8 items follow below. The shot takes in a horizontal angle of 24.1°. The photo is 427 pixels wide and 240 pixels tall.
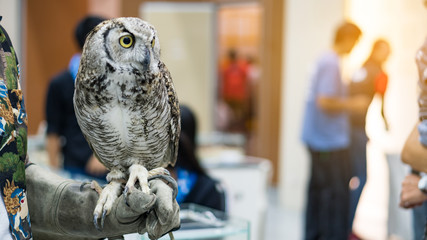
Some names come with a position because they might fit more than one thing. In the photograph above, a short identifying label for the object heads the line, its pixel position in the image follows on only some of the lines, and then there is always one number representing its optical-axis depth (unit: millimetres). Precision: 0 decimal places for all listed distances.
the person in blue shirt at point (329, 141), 4925
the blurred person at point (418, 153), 2353
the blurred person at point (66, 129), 4373
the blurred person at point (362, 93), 4092
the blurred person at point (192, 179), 3437
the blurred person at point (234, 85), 11178
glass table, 2471
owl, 1992
